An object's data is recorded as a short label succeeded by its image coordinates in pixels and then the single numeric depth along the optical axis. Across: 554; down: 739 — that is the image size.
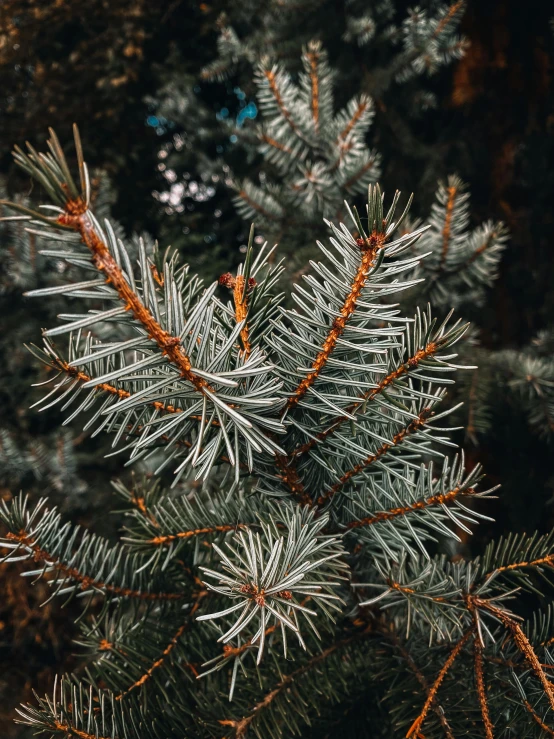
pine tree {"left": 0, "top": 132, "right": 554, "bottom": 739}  0.24
